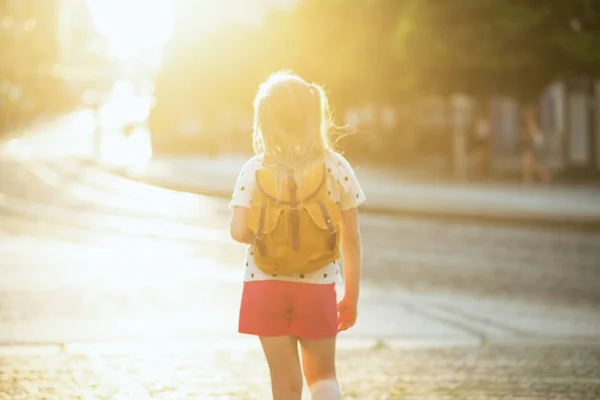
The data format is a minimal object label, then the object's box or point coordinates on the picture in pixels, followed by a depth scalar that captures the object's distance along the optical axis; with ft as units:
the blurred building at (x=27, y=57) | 336.29
